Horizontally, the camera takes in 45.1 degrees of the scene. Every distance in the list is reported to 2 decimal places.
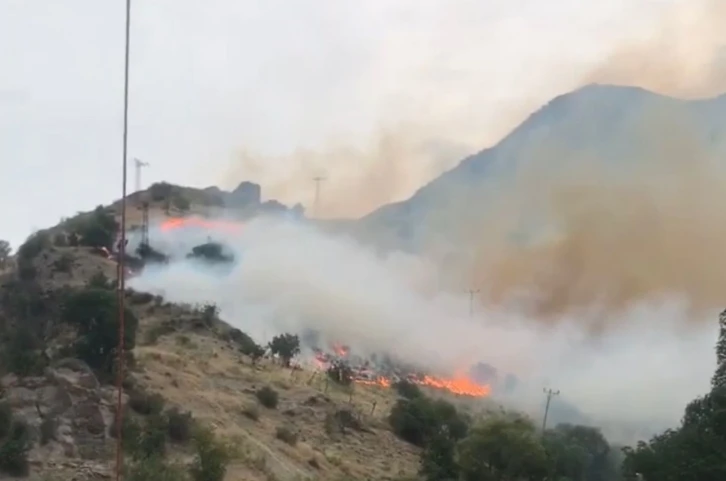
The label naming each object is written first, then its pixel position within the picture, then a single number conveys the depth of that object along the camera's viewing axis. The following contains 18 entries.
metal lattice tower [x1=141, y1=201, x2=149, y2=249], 140.10
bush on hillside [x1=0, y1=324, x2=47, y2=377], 53.66
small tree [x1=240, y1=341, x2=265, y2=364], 85.39
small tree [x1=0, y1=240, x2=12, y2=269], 135.35
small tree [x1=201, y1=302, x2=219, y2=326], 95.69
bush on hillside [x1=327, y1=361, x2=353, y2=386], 85.44
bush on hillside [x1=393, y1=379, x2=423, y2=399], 88.38
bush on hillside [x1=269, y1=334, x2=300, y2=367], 95.60
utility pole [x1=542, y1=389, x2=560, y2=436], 93.91
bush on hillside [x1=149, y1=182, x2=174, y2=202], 181.62
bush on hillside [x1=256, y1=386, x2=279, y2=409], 67.38
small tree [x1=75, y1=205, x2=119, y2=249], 122.81
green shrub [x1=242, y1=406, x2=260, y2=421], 62.21
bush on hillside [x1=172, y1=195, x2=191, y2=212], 177.12
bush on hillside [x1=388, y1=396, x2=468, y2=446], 69.81
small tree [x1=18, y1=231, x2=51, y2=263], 111.87
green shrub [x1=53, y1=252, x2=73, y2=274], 104.69
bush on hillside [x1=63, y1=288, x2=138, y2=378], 59.25
